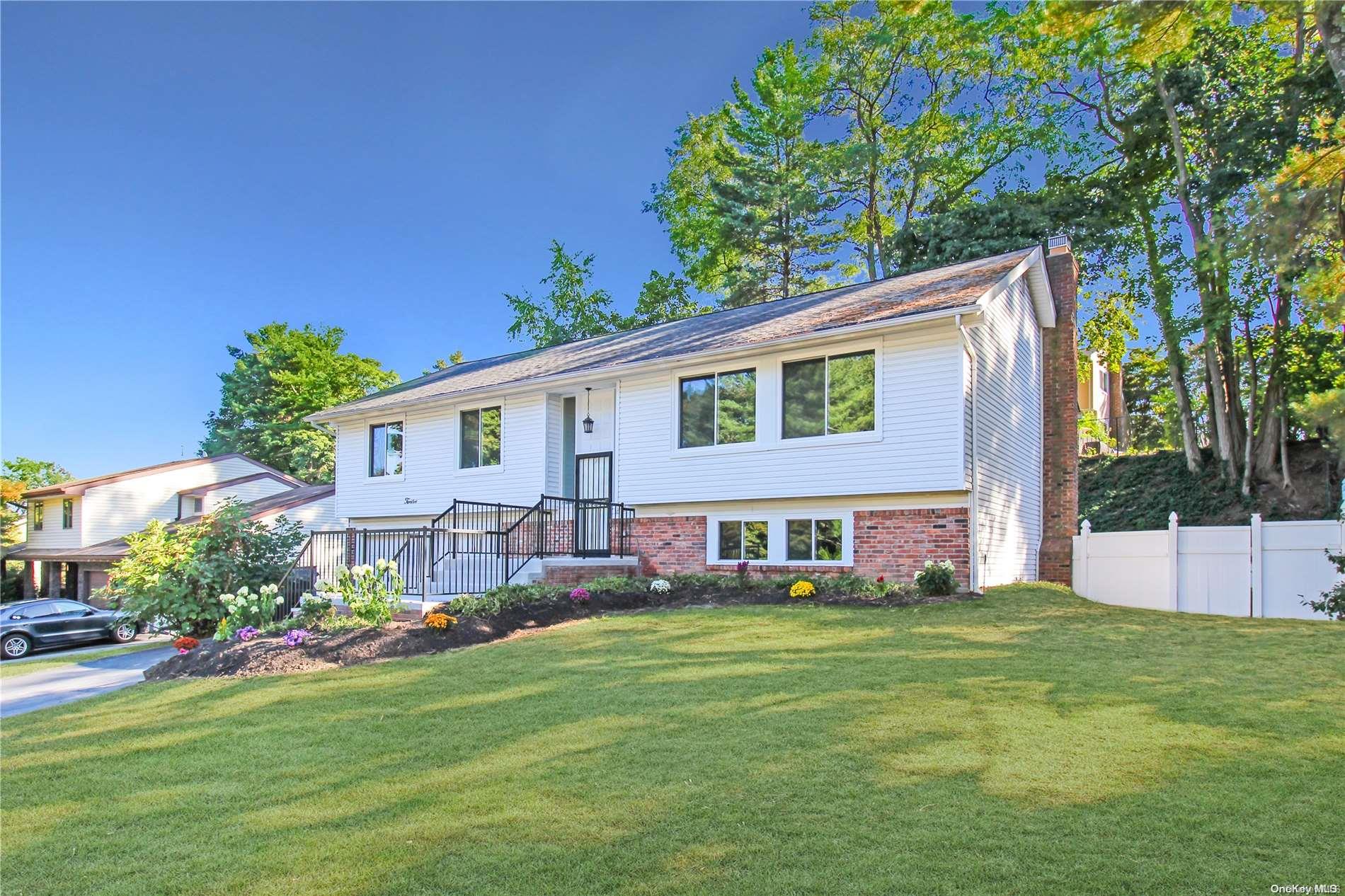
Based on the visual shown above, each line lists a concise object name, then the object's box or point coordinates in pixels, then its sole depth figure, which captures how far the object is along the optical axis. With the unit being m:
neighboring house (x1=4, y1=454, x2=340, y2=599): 28.72
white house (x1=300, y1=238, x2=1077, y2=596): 12.12
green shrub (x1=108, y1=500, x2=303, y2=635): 13.67
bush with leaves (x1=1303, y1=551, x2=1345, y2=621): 6.38
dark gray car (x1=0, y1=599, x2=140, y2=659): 17.67
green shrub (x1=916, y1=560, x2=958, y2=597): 11.18
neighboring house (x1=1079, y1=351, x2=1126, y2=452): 33.72
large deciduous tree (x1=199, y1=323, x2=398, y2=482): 45.09
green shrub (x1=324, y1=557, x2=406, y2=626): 10.27
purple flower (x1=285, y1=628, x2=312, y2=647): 9.51
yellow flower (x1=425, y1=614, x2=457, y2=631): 9.88
